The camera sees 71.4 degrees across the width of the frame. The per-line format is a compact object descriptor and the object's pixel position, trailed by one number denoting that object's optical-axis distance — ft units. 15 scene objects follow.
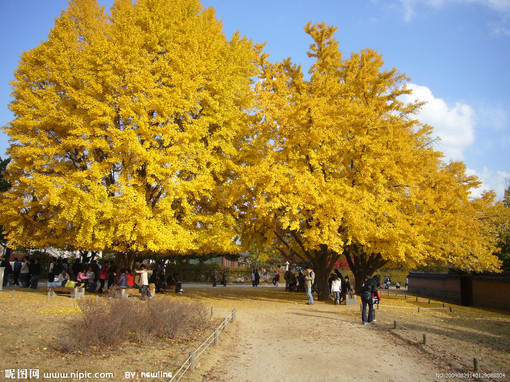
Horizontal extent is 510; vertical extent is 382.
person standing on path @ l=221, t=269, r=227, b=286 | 99.66
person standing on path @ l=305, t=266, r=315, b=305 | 49.96
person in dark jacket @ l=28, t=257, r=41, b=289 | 56.24
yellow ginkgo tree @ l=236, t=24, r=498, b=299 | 46.06
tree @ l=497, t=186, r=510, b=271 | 71.31
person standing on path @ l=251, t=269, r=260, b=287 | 99.35
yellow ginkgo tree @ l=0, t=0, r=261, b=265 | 43.29
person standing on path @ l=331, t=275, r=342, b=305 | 51.60
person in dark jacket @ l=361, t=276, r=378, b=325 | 34.09
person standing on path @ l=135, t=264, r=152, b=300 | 43.60
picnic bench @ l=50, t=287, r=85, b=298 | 45.40
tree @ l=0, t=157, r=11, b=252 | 88.94
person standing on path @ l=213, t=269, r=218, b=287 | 95.88
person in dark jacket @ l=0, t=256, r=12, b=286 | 57.24
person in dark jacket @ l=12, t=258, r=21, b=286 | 59.72
